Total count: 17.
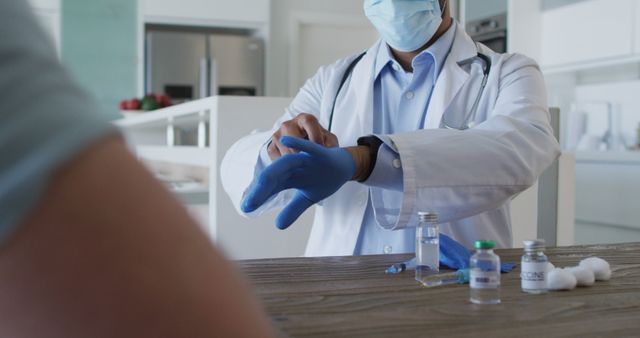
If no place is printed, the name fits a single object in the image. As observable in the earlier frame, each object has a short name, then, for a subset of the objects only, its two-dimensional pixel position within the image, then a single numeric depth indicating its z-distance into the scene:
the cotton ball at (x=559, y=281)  0.78
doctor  1.02
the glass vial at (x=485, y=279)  0.71
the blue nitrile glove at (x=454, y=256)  0.91
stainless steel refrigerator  4.96
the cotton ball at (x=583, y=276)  0.81
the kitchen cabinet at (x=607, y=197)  3.18
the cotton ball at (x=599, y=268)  0.84
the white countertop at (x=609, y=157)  3.12
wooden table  0.60
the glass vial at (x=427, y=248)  0.88
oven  4.11
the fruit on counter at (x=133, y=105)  3.66
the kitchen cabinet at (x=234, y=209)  1.88
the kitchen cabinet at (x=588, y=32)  3.39
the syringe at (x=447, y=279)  0.80
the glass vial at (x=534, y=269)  0.76
